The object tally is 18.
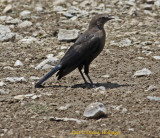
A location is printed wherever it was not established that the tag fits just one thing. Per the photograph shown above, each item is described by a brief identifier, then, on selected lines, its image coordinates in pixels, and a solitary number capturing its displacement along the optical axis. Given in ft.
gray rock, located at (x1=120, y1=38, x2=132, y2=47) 58.39
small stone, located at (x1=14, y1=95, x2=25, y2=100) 37.83
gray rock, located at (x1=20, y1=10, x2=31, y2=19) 69.46
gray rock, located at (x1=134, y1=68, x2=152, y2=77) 46.40
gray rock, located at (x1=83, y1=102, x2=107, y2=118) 32.17
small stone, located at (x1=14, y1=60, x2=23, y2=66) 51.42
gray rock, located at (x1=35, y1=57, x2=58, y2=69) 51.04
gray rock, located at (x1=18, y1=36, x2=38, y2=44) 59.94
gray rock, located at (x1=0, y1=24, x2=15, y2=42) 59.77
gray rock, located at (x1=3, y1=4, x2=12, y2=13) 72.16
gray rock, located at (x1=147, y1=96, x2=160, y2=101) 36.42
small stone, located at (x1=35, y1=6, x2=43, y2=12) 73.67
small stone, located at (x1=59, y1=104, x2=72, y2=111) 34.85
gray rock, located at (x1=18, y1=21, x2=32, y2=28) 65.87
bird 43.75
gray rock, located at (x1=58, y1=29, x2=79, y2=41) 59.62
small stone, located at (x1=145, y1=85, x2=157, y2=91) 39.78
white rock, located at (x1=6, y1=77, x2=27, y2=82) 44.57
